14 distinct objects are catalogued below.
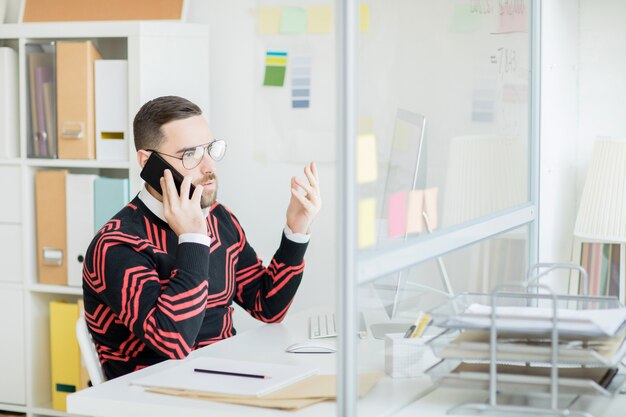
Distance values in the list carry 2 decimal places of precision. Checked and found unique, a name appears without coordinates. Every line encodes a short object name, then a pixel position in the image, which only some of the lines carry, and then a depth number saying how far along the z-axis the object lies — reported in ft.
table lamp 9.06
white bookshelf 11.01
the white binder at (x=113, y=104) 11.08
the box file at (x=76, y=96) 11.12
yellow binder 11.66
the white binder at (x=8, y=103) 11.60
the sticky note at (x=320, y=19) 11.30
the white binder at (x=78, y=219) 11.26
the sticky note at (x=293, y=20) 11.42
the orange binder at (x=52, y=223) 11.51
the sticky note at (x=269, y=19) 11.59
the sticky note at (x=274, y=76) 11.60
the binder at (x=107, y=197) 11.06
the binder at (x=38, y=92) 11.46
